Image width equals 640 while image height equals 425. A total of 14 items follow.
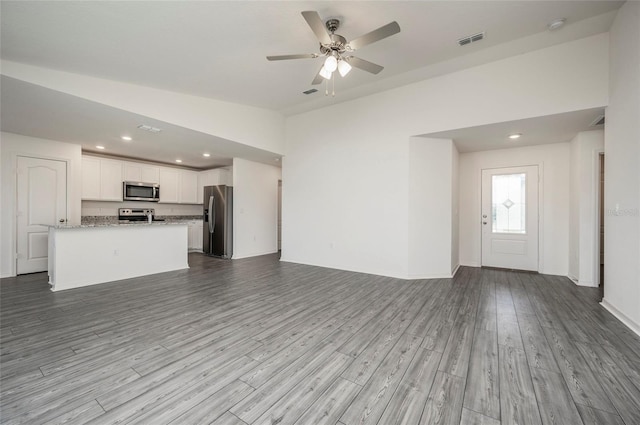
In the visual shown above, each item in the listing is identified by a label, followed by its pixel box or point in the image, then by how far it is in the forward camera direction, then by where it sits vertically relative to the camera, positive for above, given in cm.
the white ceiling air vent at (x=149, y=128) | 414 +138
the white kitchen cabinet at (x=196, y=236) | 757 -75
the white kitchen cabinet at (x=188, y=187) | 758 +72
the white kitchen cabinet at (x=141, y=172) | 652 +102
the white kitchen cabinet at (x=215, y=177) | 728 +102
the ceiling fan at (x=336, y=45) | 228 +168
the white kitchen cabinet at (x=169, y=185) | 717 +75
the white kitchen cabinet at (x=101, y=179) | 590 +76
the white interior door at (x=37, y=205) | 477 +9
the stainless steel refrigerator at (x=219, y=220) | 643 -22
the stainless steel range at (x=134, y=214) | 663 -9
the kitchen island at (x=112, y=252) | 385 -71
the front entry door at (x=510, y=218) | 499 -8
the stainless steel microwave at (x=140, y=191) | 642 +51
